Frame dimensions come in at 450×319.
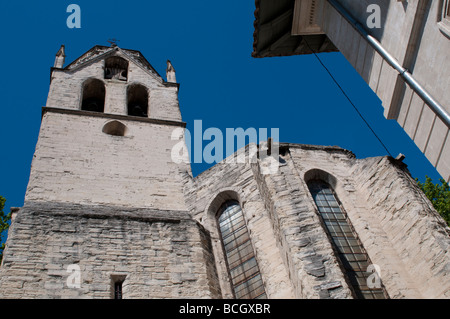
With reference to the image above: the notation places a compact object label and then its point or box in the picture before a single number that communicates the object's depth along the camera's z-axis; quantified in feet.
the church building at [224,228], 26.04
